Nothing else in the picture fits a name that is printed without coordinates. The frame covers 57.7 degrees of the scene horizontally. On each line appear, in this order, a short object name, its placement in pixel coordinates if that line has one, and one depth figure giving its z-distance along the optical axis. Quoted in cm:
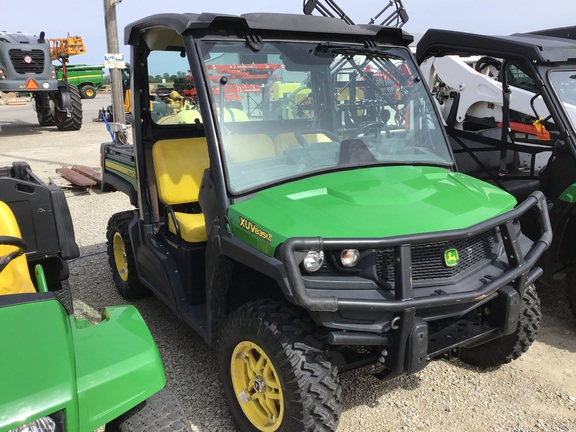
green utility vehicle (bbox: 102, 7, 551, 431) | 225
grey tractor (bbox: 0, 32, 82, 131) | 1434
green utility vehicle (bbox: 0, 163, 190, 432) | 150
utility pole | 944
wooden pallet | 838
